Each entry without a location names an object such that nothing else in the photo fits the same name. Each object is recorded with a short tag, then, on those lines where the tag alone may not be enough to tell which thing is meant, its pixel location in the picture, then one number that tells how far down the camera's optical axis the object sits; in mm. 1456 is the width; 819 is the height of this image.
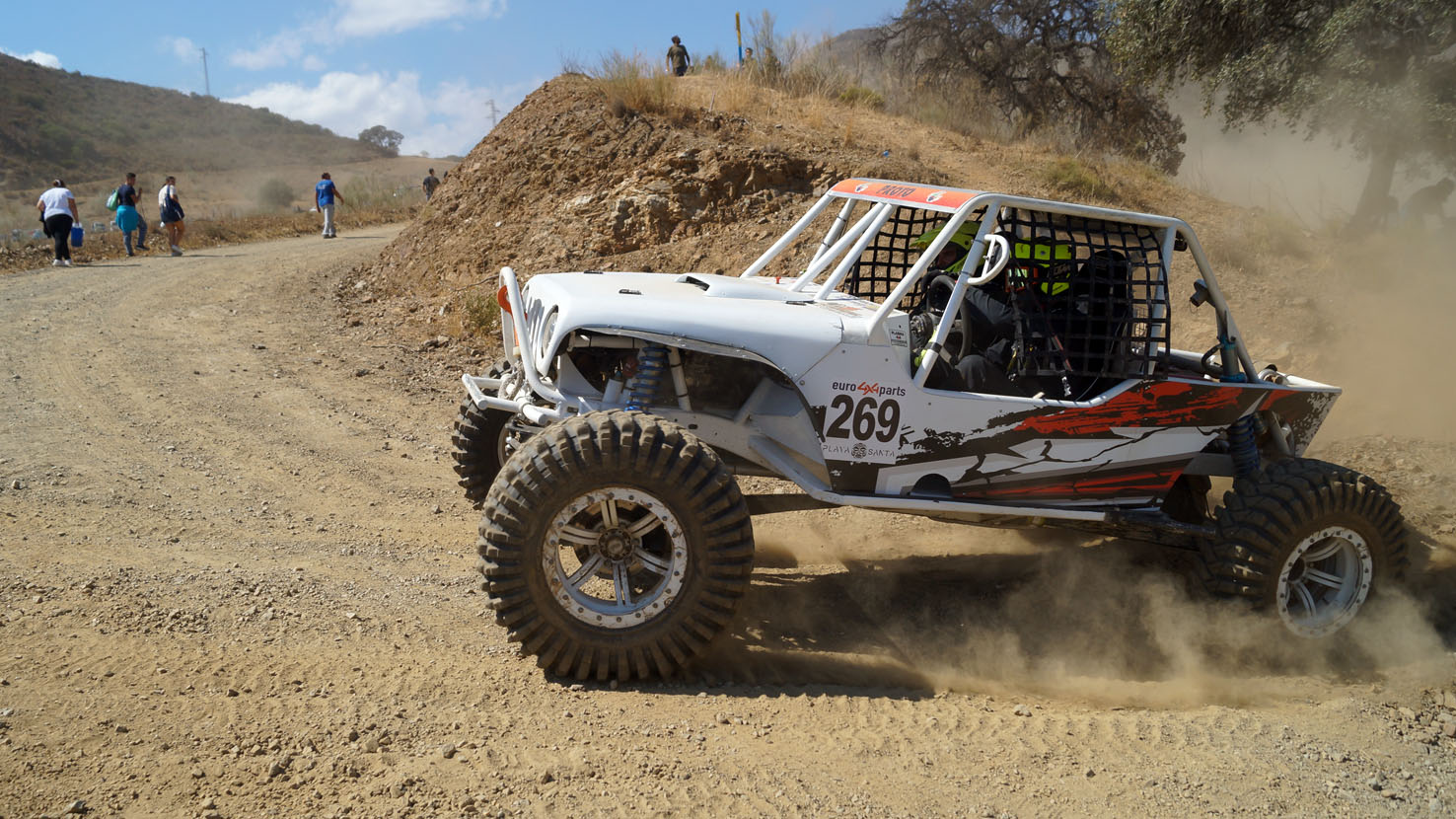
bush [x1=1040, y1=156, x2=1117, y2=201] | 13384
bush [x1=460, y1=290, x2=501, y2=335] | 11141
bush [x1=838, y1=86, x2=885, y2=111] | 16500
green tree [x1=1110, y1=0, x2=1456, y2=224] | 10164
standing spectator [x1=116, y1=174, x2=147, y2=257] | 18094
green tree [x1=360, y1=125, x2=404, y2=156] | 90562
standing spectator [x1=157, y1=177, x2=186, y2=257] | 18188
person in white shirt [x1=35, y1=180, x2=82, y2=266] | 16422
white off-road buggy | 4219
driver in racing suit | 5094
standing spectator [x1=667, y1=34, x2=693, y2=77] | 20391
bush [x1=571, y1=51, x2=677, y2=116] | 13930
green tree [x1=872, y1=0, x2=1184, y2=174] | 19750
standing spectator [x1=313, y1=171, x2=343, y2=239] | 21844
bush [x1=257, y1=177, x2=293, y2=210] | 41562
